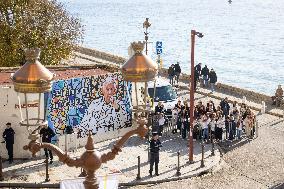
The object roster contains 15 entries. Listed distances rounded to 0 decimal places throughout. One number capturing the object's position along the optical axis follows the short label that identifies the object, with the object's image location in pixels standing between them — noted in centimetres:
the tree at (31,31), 2927
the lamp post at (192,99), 1816
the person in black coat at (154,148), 1741
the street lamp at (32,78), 624
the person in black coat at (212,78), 3130
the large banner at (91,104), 2036
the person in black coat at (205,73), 3244
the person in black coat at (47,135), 1864
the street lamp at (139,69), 671
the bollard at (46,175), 1731
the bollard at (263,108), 2758
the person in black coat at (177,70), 3290
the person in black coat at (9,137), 1855
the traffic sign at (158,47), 2912
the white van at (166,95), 2438
